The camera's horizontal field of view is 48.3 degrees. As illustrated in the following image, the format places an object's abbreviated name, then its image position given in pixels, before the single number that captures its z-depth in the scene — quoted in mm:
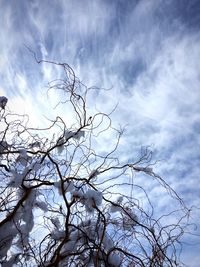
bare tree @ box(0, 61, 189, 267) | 1926
